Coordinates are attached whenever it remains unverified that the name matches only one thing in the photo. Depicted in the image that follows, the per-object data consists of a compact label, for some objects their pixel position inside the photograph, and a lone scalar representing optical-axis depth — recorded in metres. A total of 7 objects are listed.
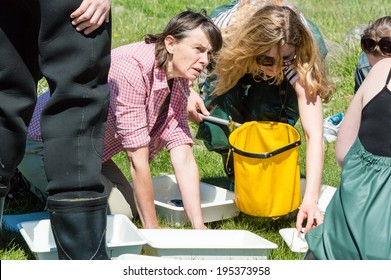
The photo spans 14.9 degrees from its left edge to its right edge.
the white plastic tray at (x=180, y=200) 6.91
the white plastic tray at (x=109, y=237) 5.34
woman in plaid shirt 6.56
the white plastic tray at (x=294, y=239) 5.98
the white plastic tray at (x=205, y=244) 5.67
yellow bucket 6.70
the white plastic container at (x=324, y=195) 7.15
